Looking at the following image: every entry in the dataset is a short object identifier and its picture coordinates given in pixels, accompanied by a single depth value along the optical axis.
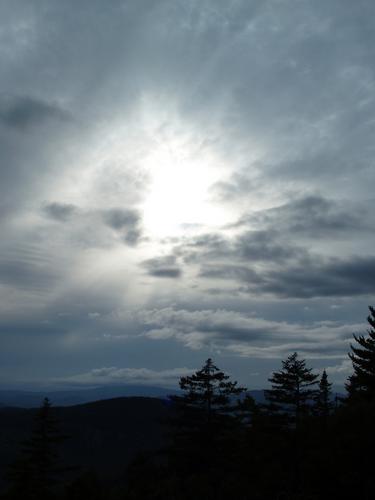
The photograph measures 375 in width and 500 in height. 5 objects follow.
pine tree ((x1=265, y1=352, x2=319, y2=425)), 47.09
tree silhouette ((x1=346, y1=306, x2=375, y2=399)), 45.04
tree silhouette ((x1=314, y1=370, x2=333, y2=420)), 63.28
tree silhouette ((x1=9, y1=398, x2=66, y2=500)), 32.67
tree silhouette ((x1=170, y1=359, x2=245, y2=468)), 43.00
